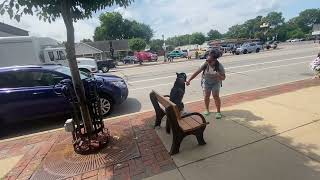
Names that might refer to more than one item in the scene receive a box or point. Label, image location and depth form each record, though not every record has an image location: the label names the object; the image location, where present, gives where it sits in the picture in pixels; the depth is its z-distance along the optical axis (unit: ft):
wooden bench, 12.73
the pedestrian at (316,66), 28.81
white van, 48.62
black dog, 16.69
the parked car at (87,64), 55.06
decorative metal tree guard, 14.30
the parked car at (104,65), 81.71
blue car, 20.35
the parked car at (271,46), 143.37
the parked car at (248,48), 117.91
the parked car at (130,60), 136.56
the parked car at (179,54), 136.11
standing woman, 17.66
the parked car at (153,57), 132.30
